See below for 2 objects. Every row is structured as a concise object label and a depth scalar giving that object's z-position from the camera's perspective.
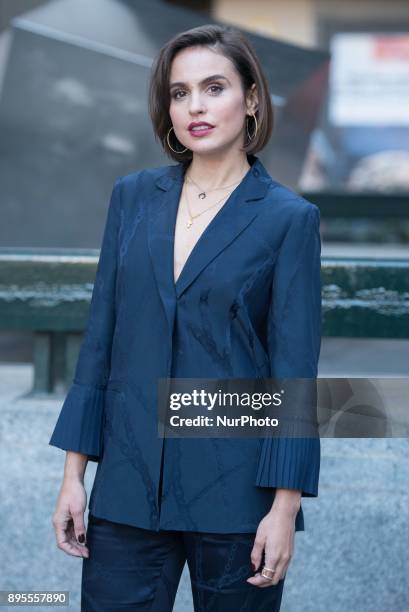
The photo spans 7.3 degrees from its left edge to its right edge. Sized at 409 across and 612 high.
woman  5.52
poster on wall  26.92
